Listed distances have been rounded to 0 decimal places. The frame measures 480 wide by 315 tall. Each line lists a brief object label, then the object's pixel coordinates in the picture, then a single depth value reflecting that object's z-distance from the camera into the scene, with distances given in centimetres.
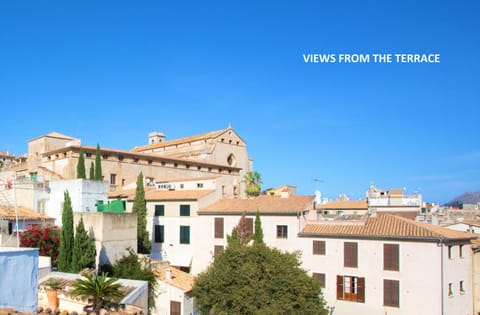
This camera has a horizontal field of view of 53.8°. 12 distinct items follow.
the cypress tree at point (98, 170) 4425
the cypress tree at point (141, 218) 3731
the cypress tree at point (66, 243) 2678
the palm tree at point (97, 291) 1750
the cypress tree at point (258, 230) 3578
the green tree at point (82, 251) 2656
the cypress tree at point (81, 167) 4557
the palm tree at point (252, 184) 5603
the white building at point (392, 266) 2919
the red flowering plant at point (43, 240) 2739
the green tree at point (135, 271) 2744
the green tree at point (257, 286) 2683
